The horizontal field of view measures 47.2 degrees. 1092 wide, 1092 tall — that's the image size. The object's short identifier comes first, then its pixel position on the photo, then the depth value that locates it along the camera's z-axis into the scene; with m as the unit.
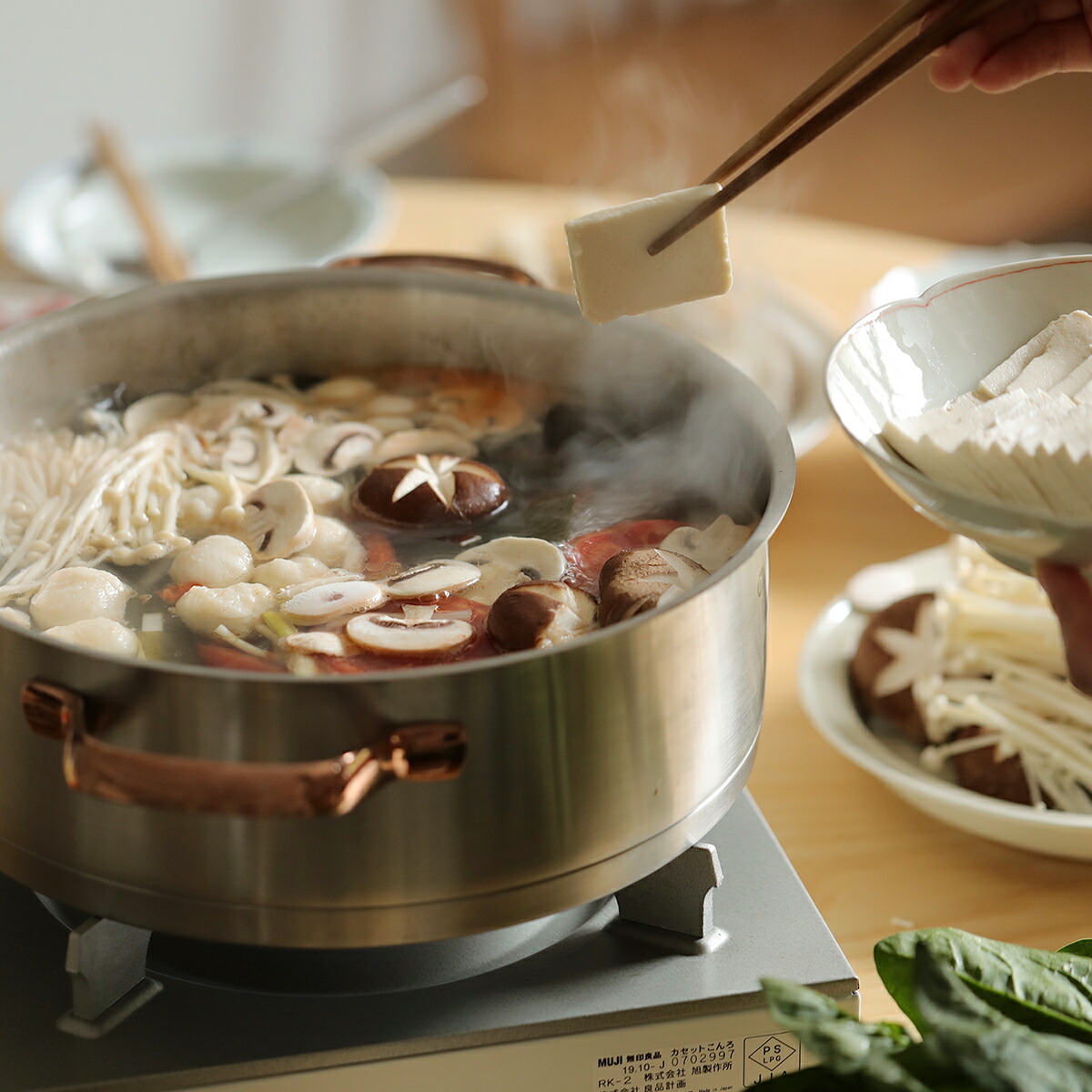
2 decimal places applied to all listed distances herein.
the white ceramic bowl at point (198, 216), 2.25
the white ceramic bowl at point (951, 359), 0.84
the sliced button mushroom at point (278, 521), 1.07
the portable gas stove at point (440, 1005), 0.86
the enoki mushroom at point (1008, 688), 1.24
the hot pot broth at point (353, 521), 0.94
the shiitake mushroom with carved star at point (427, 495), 1.13
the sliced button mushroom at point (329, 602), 0.96
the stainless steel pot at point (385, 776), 0.70
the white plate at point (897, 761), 1.19
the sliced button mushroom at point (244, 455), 1.23
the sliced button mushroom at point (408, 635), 0.91
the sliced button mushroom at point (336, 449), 1.24
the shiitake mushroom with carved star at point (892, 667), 1.36
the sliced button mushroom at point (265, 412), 1.29
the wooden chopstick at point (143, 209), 2.12
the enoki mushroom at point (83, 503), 1.08
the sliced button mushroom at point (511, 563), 1.03
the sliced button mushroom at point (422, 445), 1.26
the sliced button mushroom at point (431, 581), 1.00
